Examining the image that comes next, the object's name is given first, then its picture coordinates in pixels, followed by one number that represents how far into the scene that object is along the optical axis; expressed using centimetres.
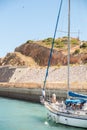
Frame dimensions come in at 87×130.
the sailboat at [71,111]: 2589
